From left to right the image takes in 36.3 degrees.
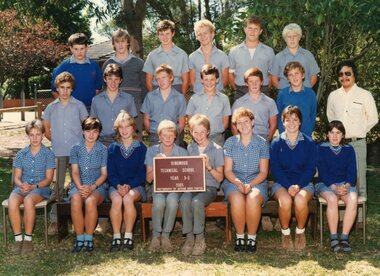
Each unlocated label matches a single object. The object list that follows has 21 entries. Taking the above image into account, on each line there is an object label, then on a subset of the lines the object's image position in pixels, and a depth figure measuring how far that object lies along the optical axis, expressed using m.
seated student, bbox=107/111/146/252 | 6.32
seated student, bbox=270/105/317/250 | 6.22
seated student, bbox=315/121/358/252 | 6.19
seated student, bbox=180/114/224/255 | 6.21
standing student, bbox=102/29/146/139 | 7.55
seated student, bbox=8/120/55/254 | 6.56
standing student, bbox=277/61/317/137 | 6.77
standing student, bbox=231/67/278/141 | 6.84
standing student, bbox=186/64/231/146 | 6.99
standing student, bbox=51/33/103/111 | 7.45
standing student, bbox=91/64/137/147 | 7.11
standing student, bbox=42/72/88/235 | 7.03
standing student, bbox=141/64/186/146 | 7.09
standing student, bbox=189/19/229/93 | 7.36
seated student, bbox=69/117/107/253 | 6.32
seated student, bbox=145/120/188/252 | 6.25
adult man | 6.91
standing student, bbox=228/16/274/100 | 7.35
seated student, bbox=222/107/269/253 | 6.18
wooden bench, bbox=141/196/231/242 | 6.39
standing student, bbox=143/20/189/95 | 7.47
